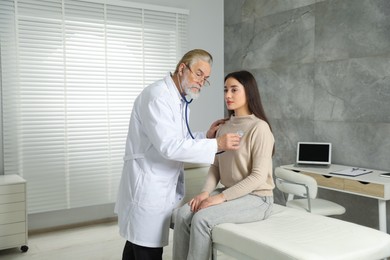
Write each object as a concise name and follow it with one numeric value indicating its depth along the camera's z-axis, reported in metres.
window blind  3.63
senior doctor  1.99
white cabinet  3.21
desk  2.90
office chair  2.82
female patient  1.93
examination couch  1.62
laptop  3.66
